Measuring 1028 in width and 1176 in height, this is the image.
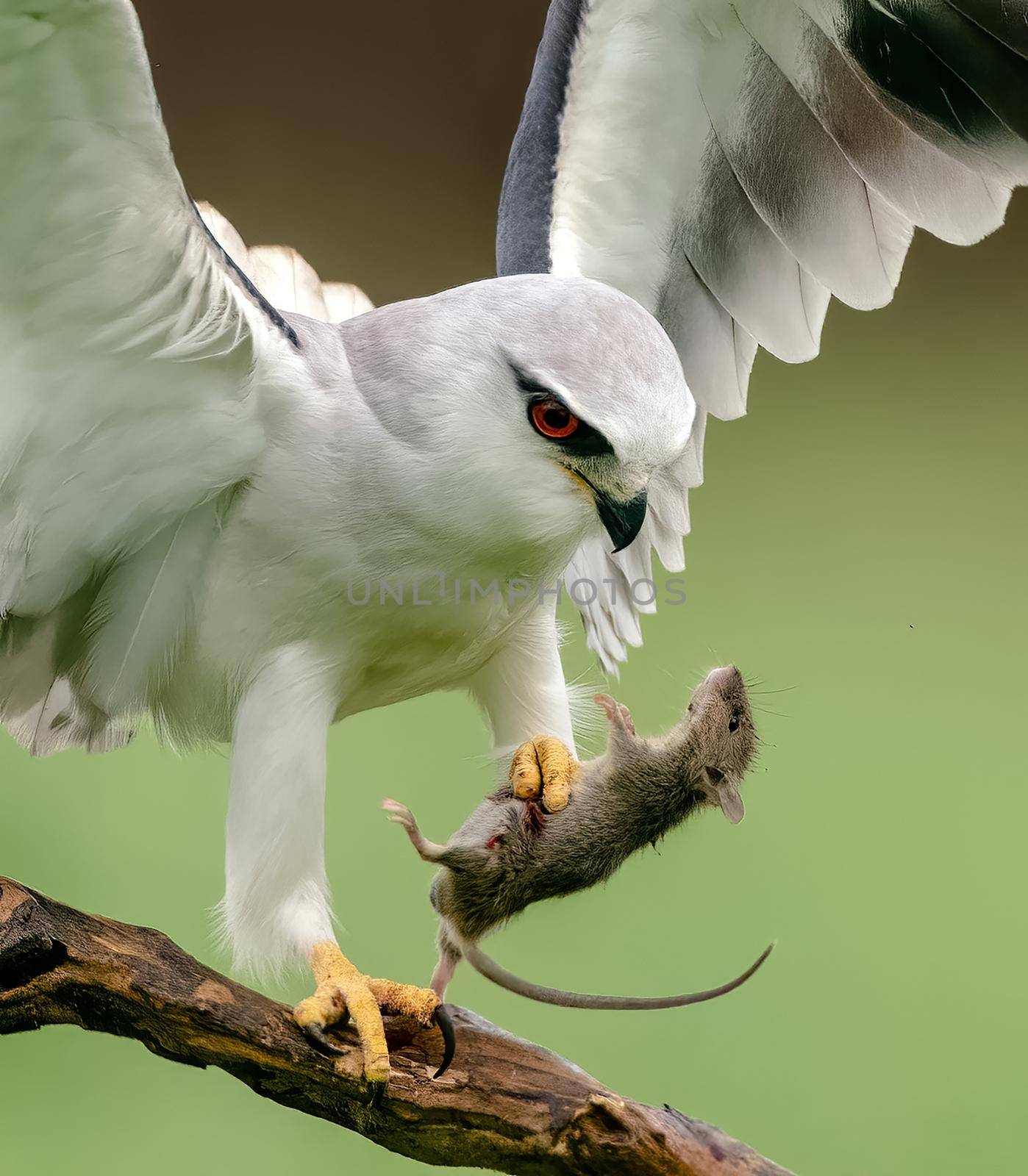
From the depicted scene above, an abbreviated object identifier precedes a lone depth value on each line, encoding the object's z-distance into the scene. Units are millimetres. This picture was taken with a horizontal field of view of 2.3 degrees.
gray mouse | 4716
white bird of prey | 4677
